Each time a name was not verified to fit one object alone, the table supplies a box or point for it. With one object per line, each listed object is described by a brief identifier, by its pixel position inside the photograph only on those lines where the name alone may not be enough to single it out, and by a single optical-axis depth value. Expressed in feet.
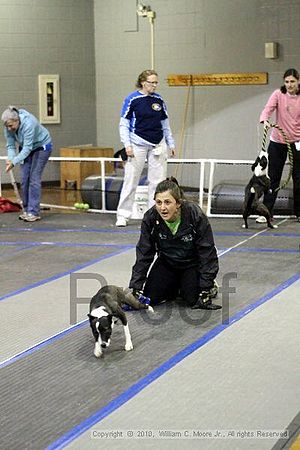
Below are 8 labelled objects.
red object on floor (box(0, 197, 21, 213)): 64.61
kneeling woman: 33.84
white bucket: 59.28
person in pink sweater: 52.33
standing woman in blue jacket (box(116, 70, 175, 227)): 53.96
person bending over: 56.77
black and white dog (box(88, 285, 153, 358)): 28.39
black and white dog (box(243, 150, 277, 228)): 52.73
